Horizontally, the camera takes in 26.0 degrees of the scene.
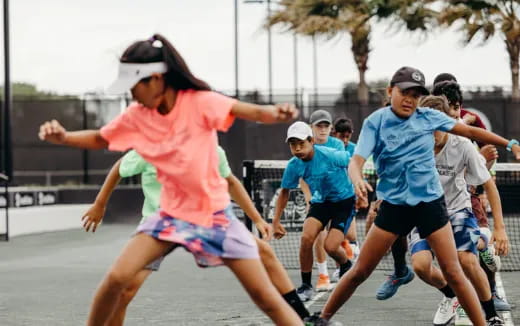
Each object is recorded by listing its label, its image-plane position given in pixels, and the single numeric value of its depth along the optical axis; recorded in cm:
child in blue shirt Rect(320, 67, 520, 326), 705
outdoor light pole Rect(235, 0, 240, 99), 4050
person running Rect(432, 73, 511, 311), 859
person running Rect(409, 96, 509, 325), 767
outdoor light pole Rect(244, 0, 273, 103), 4391
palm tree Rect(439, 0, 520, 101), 3519
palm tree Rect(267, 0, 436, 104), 3769
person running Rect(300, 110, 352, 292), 1135
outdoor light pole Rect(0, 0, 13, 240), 2472
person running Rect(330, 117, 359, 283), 1299
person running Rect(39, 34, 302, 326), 548
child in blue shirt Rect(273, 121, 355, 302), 1020
